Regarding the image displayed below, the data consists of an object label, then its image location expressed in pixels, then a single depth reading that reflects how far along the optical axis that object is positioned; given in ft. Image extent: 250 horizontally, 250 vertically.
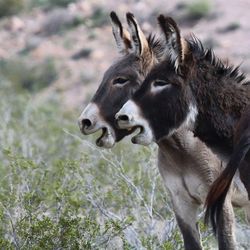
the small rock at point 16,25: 262.67
